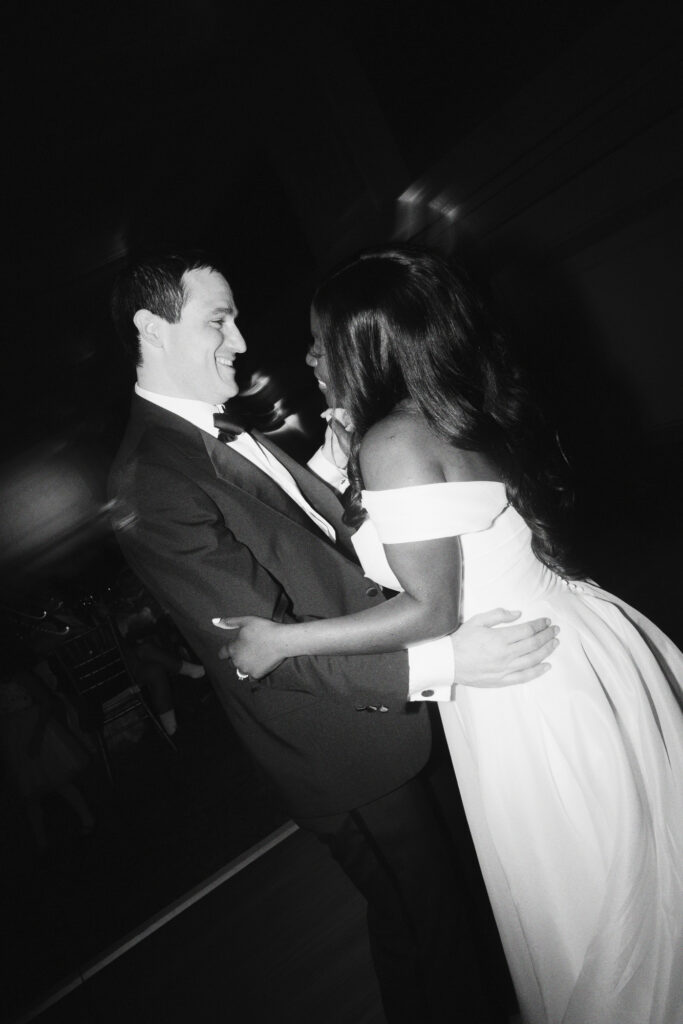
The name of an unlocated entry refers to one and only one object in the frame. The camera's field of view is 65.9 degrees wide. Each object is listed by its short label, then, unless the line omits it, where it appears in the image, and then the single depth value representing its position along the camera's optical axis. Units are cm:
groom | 107
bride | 101
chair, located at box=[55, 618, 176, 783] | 386
